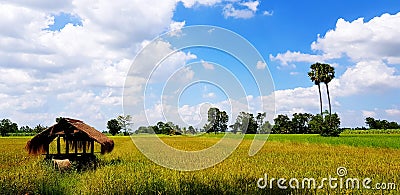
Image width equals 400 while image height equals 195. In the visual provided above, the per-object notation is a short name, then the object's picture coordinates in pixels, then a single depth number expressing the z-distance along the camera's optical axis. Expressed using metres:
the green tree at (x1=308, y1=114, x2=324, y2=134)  51.34
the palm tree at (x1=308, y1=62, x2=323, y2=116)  57.97
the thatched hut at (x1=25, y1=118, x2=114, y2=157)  12.96
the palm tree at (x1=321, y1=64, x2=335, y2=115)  57.41
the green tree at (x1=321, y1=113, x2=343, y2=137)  49.31
